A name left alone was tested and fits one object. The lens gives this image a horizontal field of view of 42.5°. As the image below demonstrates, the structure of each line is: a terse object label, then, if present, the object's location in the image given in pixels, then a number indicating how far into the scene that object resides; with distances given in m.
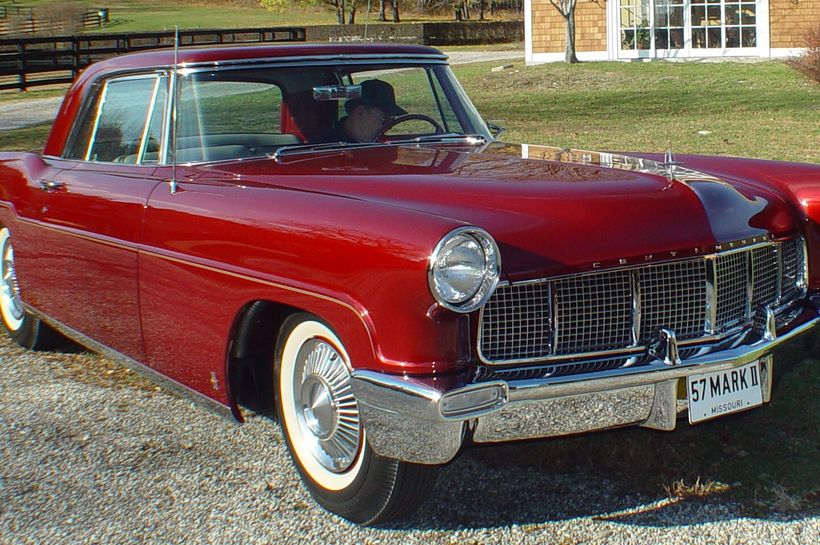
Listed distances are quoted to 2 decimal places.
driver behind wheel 4.37
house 26.39
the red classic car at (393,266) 2.96
